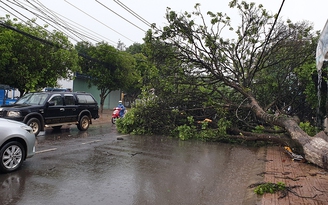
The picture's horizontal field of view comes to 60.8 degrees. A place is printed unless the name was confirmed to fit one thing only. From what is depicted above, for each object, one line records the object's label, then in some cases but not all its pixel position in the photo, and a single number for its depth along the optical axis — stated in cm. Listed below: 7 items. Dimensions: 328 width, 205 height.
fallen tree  1158
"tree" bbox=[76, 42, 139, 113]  2161
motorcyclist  1778
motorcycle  1767
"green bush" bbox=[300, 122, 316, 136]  1106
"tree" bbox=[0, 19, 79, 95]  1346
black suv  1099
